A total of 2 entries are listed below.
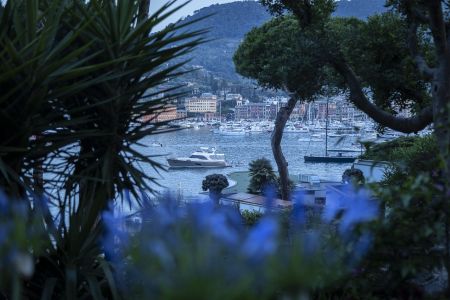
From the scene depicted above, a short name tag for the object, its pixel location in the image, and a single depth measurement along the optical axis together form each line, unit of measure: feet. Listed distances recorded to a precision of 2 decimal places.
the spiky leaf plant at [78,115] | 9.35
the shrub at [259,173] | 71.36
